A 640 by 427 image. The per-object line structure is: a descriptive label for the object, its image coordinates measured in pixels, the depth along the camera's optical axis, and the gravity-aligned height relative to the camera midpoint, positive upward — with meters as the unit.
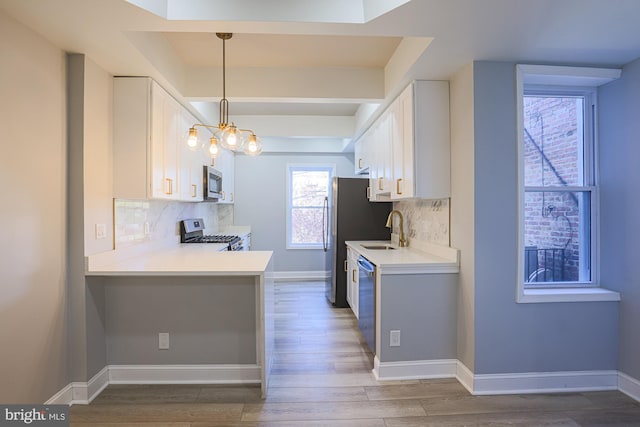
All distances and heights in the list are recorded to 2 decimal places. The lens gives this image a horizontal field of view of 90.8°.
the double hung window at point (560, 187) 2.43 +0.20
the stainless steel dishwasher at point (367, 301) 2.58 -0.78
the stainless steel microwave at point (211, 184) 3.81 +0.37
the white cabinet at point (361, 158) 4.20 +0.77
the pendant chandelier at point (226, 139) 2.41 +0.60
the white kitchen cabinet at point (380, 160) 3.17 +0.58
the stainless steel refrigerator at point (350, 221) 4.19 -0.11
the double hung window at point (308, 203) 5.96 +0.19
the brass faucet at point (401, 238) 3.49 -0.28
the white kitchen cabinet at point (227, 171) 4.70 +0.66
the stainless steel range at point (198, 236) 3.76 -0.31
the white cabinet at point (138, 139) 2.42 +0.58
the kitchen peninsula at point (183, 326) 2.35 -0.85
